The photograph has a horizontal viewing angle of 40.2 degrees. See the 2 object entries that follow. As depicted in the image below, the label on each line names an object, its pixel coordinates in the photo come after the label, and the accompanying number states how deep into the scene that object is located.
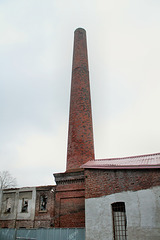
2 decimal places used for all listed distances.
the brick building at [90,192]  7.74
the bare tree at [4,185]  28.68
